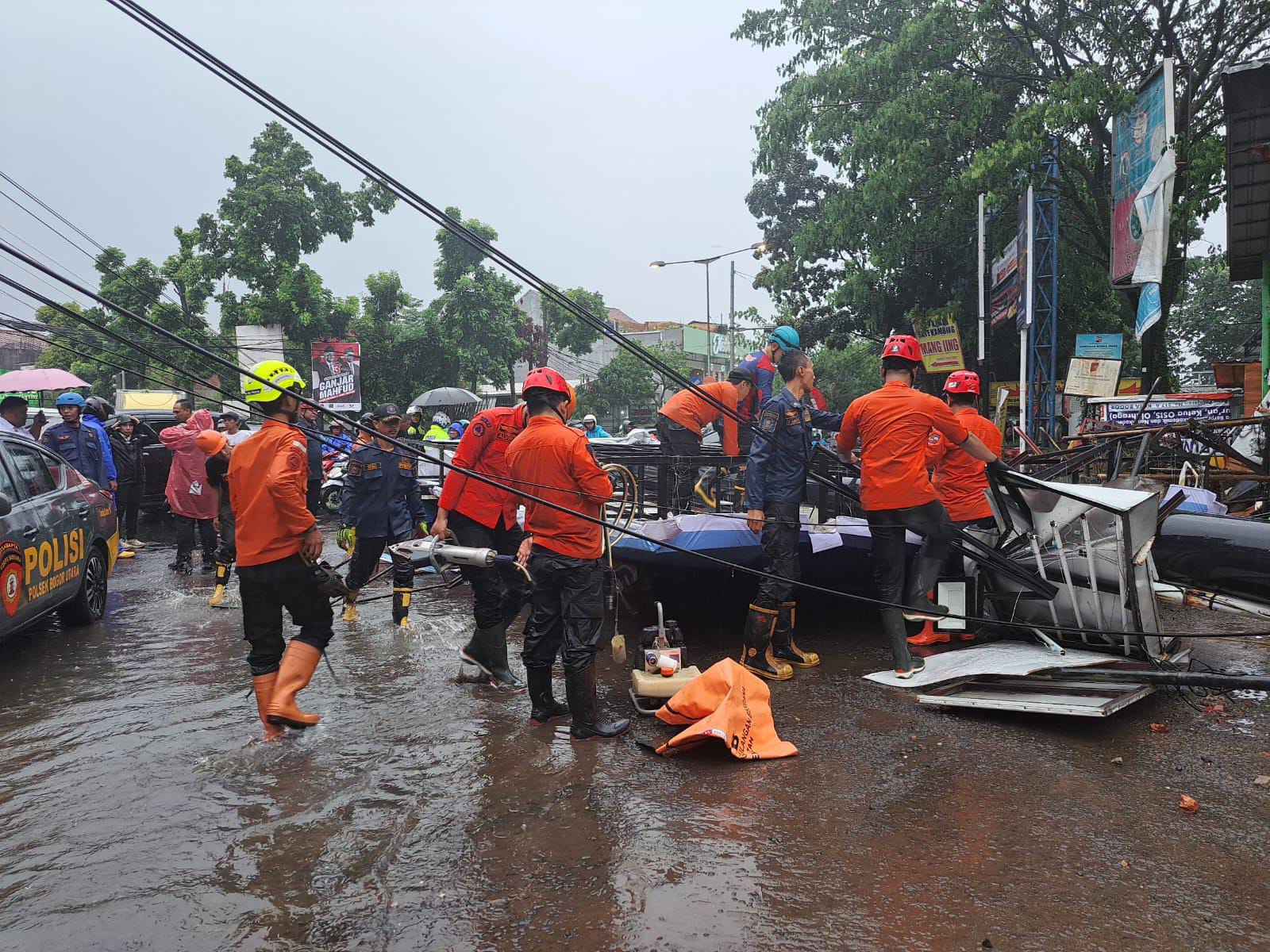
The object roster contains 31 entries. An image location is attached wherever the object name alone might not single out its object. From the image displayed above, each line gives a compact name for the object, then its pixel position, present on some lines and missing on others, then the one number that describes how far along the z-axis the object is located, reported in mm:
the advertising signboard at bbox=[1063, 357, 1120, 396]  14680
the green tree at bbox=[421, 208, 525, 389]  34188
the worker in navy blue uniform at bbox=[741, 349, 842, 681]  5582
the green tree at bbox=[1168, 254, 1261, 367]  36094
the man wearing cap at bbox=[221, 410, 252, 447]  9488
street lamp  30917
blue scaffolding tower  15570
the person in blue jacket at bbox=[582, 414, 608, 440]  15654
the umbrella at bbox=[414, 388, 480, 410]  18562
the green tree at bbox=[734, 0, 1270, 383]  14914
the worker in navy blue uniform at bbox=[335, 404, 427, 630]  6938
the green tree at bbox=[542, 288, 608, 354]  41812
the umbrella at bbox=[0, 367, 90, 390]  11875
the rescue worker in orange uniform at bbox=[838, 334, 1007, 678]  5250
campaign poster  31688
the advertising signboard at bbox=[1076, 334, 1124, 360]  15680
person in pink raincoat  9828
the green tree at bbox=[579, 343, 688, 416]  46844
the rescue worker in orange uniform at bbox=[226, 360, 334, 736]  4336
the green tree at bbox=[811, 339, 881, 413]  40531
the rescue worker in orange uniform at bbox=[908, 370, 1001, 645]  6266
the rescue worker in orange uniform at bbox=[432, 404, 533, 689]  5426
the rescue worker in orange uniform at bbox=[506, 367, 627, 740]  4457
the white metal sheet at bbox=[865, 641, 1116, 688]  4828
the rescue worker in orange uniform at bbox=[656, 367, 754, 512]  7297
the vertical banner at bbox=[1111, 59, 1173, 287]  12102
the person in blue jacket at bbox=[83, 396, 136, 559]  9914
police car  5773
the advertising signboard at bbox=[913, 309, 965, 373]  19703
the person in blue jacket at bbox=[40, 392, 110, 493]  9258
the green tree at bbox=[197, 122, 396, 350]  30391
